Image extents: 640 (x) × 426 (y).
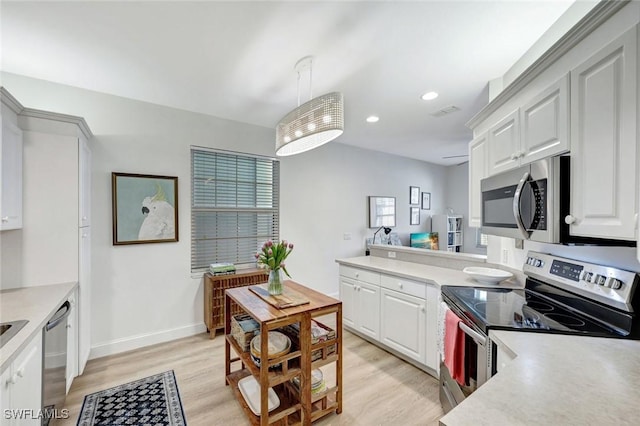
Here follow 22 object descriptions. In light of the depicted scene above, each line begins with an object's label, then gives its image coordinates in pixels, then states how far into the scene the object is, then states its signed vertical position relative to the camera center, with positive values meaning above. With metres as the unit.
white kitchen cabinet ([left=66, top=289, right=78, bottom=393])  2.10 -1.04
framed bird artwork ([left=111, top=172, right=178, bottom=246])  2.83 +0.03
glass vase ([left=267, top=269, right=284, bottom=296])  2.01 -0.53
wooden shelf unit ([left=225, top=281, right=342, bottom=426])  1.65 -1.02
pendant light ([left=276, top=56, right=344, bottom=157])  1.87 +0.65
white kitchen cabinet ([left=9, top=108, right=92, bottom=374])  2.06 +0.06
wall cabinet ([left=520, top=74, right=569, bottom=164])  1.33 +0.48
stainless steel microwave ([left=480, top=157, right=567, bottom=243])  1.29 +0.05
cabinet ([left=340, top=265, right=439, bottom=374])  2.30 -0.98
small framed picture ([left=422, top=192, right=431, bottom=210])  6.31 +0.26
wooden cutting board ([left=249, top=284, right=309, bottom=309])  1.83 -0.62
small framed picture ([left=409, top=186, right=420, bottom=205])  5.94 +0.36
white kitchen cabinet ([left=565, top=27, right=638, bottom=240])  1.01 +0.28
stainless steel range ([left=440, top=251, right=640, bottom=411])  1.19 -0.52
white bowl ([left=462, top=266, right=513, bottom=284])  2.01 -0.49
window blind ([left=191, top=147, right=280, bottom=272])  3.38 +0.08
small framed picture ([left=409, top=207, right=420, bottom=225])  5.97 -0.12
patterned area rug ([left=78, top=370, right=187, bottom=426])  1.88 -1.45
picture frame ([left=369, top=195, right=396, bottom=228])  5.10 +0.01
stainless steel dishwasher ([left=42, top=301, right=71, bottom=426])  1.55 -0.95
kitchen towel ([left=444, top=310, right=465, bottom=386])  1.53 -0.80
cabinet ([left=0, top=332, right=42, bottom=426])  1.15 -0.83
